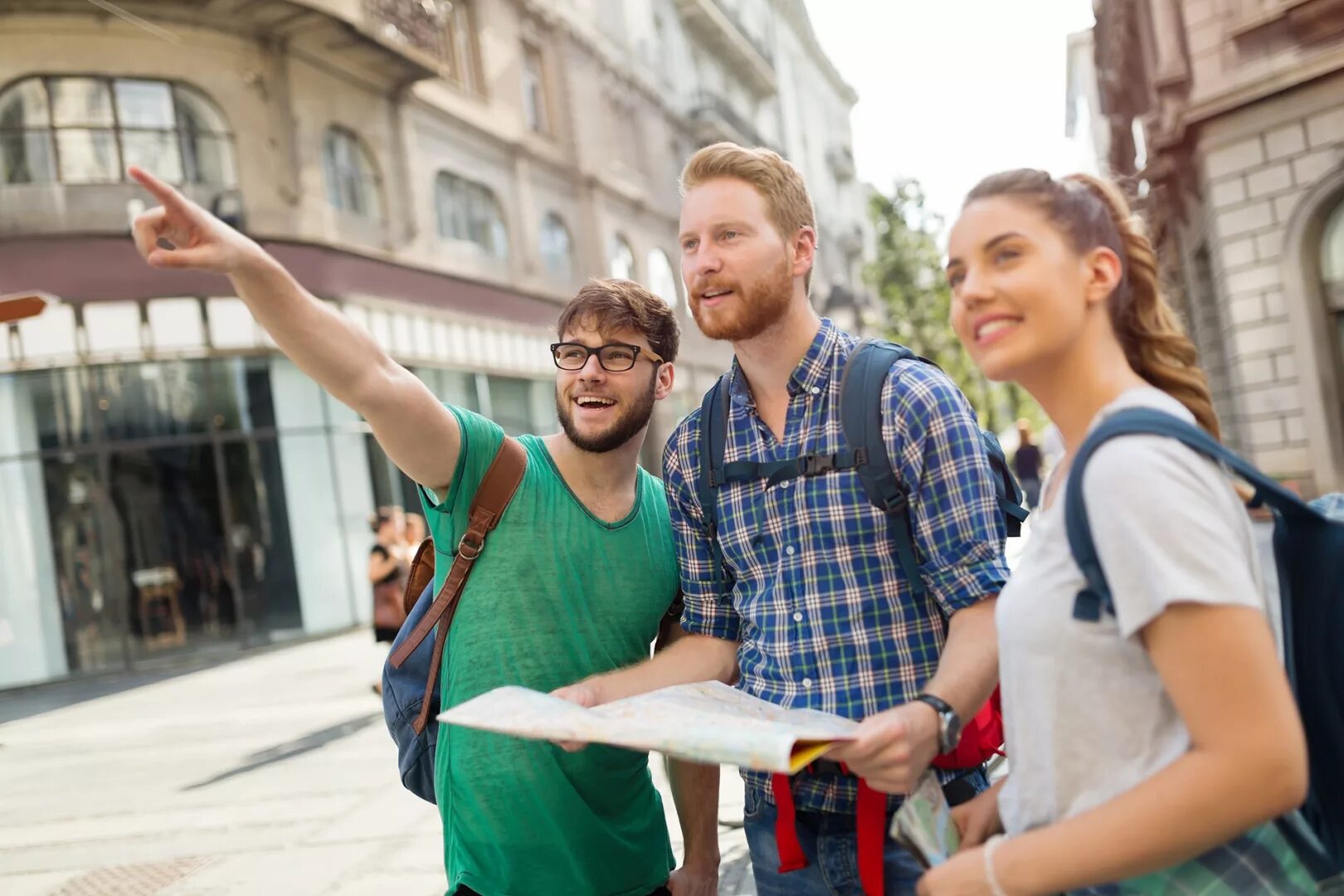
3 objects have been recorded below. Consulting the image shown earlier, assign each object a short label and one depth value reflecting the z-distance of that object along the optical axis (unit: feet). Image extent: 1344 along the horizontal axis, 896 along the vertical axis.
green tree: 108.37
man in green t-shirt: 7.97
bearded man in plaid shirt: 6.42
